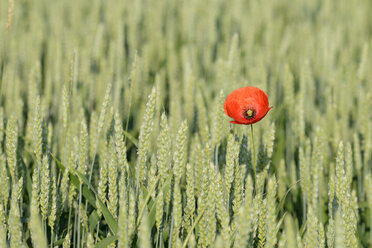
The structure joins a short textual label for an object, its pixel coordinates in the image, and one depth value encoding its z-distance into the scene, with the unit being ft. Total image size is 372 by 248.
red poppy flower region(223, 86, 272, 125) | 7.95
